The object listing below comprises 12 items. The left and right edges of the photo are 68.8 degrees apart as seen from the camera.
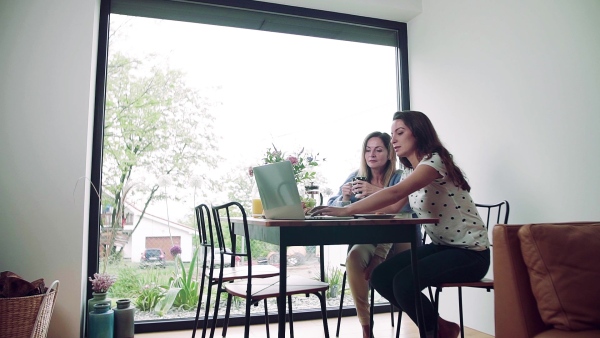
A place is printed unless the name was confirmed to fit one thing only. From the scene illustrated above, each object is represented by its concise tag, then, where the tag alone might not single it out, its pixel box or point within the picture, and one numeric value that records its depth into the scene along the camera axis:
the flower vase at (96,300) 2.64
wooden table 1.64
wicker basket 2.10
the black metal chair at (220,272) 2.18
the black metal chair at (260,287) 1.83
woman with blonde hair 2.48
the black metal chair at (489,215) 1.98
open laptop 1.68
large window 3.04
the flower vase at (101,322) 2.55
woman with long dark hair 1.88
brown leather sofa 1.31
